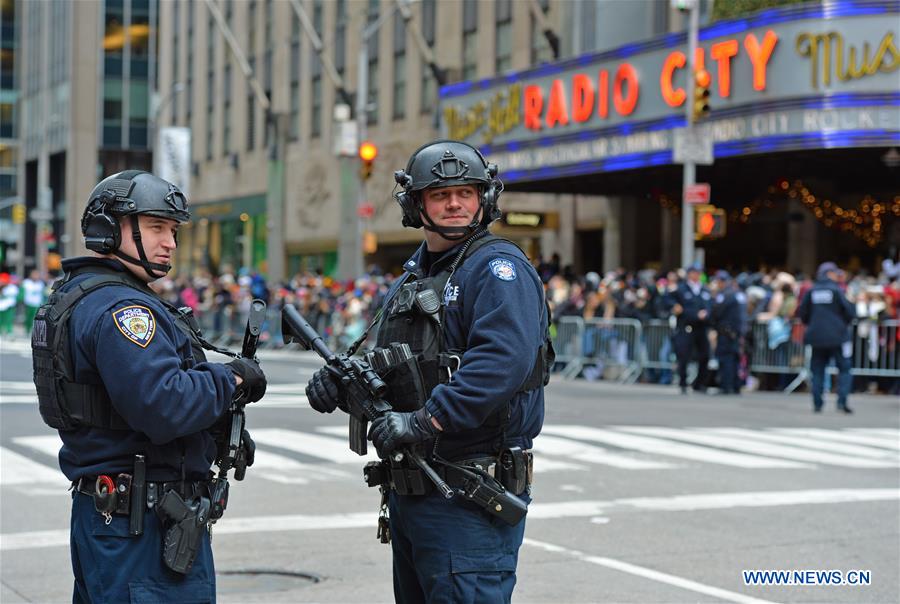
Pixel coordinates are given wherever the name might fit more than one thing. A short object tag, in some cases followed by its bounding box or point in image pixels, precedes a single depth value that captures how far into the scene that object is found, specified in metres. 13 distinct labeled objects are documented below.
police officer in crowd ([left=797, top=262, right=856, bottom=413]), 17.86
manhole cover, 7.48
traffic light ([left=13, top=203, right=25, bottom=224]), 60.91
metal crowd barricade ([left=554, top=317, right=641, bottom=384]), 23.50
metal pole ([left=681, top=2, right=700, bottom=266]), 24.91
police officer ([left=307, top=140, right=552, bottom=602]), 4.45
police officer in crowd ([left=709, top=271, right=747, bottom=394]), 20.81
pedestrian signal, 24.64
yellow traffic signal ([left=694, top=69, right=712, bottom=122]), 24.55
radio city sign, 24.05
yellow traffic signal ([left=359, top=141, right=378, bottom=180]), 31.16
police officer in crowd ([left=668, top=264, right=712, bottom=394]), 21.23
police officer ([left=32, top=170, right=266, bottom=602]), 4.32
